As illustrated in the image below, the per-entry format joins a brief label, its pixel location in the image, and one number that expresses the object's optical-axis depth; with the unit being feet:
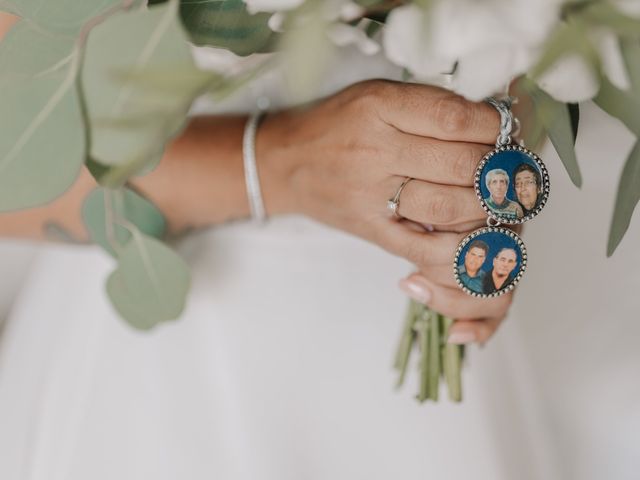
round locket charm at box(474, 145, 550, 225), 1.82
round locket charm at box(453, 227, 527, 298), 1.93
